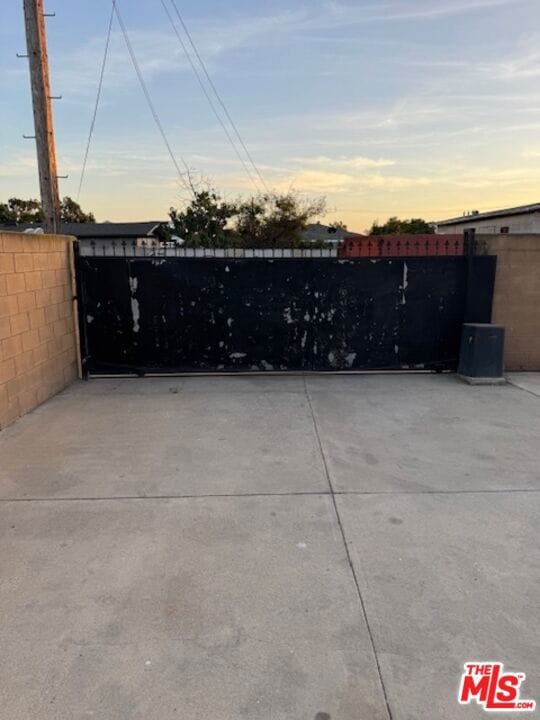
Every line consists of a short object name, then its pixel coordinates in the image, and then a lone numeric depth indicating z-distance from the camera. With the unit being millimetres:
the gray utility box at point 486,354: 7059
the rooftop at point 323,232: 30125
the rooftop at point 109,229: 37000
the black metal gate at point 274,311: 7398
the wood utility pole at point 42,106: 7020
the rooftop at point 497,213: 25641
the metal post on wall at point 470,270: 7402
